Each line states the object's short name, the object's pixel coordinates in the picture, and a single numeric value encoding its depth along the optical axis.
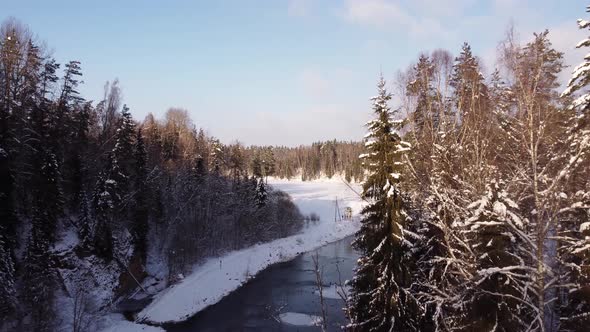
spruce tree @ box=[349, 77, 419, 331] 16.78
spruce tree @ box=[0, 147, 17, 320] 25.08
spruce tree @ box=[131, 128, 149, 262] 40.78
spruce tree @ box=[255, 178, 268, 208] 63.69
